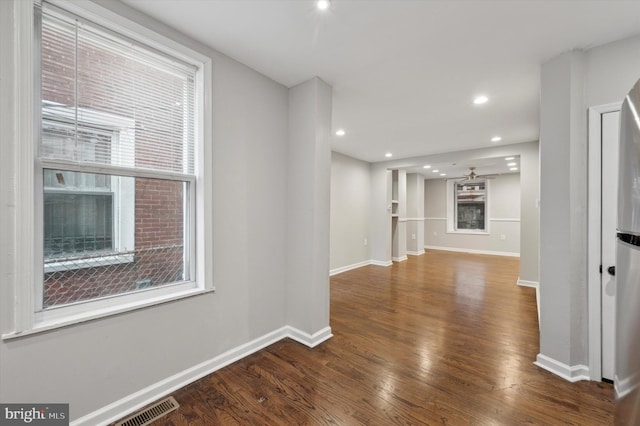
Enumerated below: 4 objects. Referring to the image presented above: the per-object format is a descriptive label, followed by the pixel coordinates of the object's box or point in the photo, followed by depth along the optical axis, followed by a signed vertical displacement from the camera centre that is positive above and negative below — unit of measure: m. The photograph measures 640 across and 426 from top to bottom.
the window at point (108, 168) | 1.38 +0.29
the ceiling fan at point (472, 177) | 6.76 +1.11
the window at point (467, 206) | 8.29 +0.22
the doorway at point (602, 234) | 1.88 -0.16
